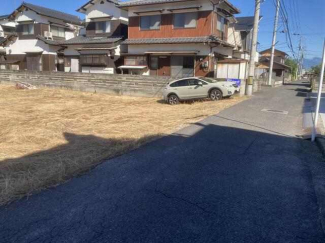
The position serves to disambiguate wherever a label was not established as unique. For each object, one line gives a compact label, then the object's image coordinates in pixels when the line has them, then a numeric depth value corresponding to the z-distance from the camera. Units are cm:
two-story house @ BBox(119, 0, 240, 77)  2067
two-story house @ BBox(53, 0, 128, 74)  2489
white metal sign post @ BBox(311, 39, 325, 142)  707
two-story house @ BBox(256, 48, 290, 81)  3947
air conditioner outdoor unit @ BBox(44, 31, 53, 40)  2952
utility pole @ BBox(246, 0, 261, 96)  1694
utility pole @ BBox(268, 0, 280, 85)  2745
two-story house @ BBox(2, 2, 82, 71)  2945
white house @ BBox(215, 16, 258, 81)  1792
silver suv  1491
